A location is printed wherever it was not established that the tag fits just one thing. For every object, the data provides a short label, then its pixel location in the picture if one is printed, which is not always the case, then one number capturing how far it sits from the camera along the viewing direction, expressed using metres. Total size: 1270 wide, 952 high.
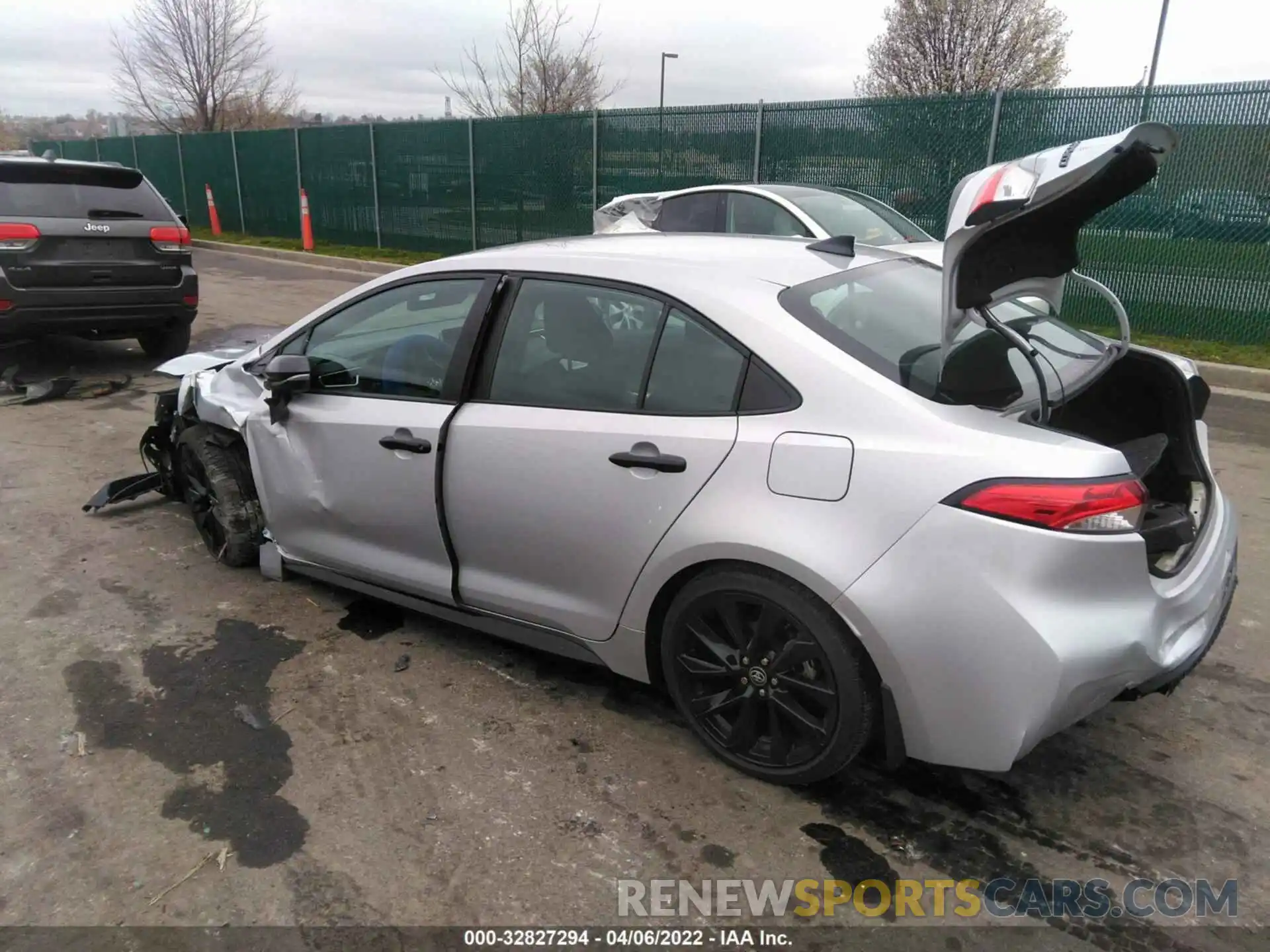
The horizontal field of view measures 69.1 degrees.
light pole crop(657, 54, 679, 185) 13.24
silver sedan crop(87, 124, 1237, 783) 2.25
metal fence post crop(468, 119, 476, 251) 15.94
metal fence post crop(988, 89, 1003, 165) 10.27
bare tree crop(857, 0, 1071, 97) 20.34
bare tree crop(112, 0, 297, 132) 26.36
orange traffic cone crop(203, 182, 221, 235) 22.42
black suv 7.39
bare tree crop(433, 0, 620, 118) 20.17
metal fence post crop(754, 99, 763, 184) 12.20
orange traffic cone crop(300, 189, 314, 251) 18.98
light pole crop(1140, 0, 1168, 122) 25.23
